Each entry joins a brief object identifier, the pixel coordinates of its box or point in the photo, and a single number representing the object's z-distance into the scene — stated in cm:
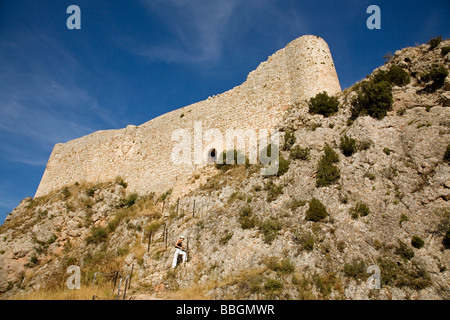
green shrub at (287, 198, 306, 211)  1020
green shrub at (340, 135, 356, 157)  1101
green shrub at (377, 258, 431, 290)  669
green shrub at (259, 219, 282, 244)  946
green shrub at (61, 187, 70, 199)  2159
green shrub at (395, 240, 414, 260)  730
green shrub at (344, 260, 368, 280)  730
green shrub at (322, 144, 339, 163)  1112
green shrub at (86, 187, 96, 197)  2061
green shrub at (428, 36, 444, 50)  1198
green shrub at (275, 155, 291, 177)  1214
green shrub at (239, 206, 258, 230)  1048
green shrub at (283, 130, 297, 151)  1327
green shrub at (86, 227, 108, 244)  1639
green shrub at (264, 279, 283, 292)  762
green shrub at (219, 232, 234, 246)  1038
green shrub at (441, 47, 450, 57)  1135
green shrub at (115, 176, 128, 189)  2109
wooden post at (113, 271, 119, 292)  1084
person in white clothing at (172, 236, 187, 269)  1061
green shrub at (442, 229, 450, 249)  708
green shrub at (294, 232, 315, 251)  854
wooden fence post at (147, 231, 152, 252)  1238
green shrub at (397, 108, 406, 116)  1105
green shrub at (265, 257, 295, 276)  809
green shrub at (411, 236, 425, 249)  739
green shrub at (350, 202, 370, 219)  880
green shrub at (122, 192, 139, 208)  1931
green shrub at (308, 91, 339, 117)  1355
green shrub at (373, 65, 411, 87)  1208
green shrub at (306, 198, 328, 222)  937
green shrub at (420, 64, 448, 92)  1068
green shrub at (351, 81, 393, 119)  1148
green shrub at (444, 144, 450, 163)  867
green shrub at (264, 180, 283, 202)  1129
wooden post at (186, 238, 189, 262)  1077
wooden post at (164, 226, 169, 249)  1265
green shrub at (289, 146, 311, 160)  1212
